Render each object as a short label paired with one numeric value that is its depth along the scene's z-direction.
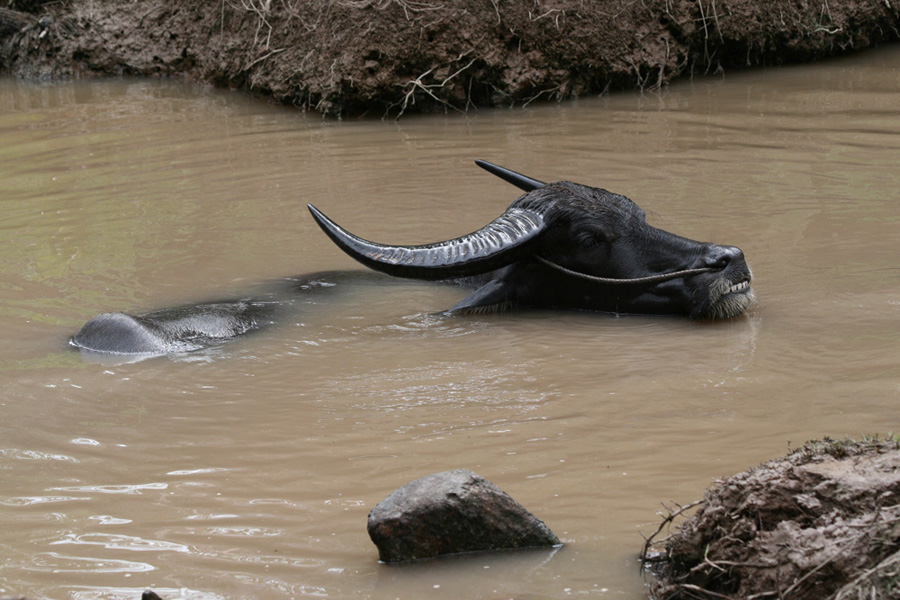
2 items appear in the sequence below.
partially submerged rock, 5.21
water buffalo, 9.84
